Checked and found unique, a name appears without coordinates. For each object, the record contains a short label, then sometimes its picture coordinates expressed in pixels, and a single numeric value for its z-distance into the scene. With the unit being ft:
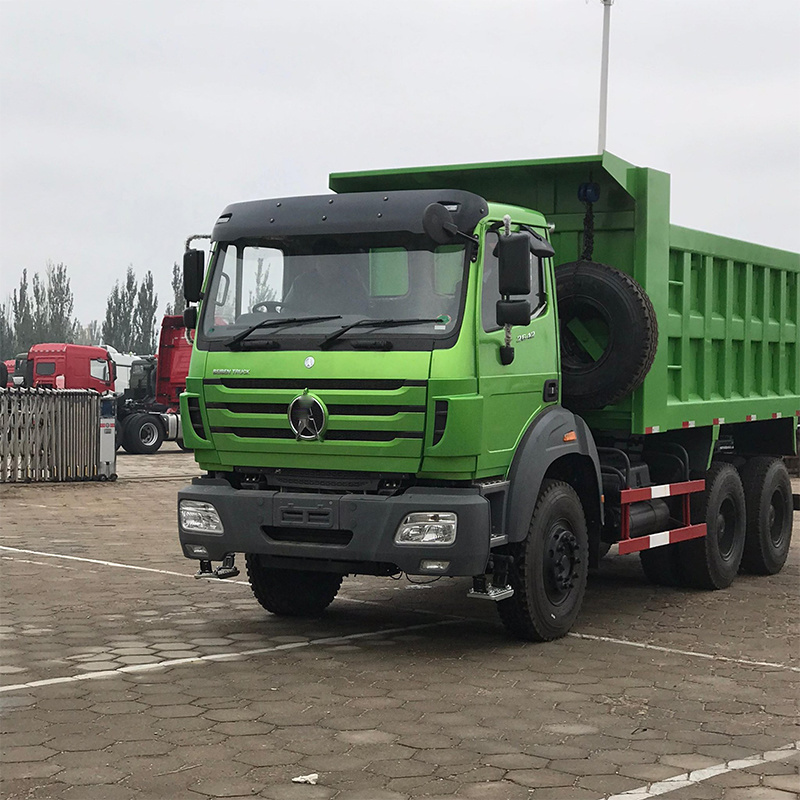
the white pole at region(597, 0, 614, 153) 62.13
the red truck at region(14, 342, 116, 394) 109.70
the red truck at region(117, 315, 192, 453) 103.30
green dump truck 25.88
